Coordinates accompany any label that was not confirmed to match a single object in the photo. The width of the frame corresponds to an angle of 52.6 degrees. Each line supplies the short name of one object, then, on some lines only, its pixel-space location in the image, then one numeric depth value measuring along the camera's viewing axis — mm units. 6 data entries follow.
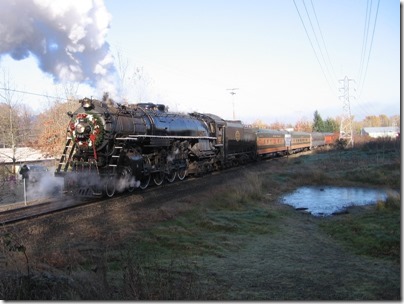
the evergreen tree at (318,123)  118375
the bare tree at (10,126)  29156
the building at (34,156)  28338
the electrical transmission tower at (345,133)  59656
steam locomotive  15320
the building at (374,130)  124088
